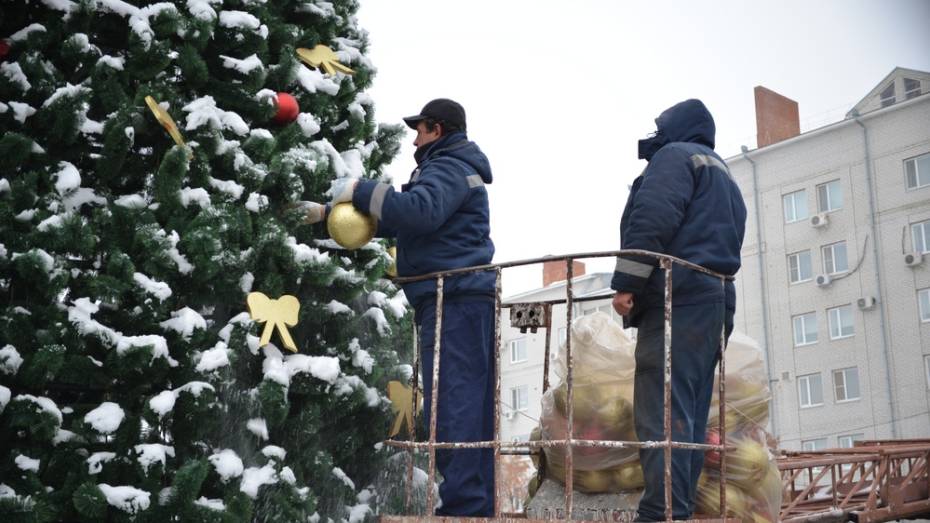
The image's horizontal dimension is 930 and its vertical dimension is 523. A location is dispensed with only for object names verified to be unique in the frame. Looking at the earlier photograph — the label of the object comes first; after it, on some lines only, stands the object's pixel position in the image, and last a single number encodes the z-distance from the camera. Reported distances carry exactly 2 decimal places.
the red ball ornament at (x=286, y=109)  4.55
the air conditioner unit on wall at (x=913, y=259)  33.84
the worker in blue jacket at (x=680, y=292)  4.05
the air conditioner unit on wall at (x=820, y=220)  35.94
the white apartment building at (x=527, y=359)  42.72
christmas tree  3.62
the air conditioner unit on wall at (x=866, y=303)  34.31
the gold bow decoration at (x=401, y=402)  4.80
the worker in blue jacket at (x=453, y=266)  4.34
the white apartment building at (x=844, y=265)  33.91
